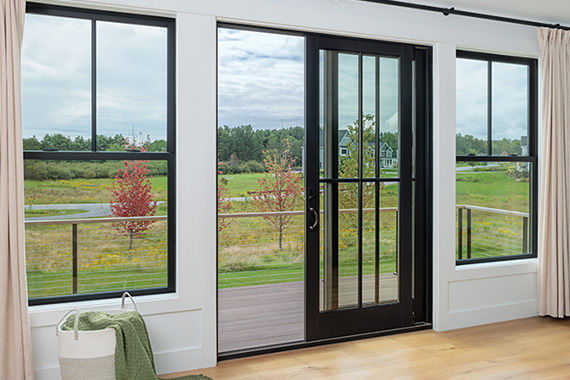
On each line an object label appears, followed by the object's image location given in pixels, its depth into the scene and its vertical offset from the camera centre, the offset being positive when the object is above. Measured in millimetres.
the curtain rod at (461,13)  3310 +1333
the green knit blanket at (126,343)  2346 -859
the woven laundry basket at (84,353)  2326 -894
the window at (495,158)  3869 +206
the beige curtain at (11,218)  2432 -192
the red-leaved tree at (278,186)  7125 -67
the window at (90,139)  2709 +280
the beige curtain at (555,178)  3805 +24
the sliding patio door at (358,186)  3312 -38
